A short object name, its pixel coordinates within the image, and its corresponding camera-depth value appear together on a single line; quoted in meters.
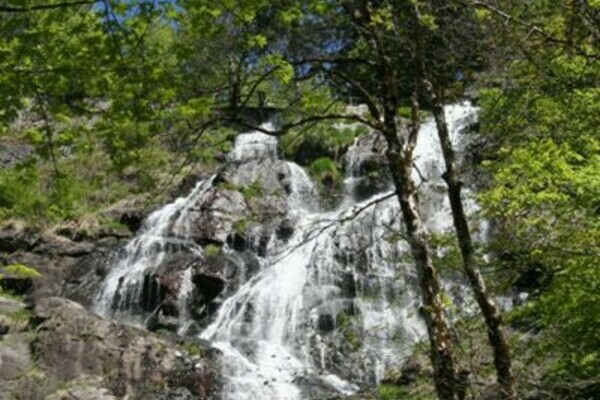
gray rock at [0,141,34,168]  27.38
